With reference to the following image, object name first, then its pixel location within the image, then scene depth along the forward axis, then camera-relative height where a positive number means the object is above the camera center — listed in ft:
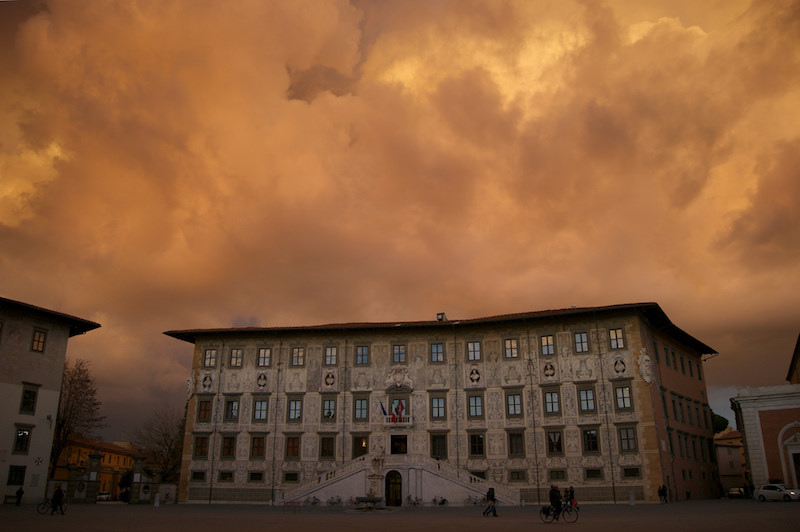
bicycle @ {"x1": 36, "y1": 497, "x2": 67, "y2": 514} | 101.03 -7.41
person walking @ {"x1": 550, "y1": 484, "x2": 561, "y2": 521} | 76.43 -5.39
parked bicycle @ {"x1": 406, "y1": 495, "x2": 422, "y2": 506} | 125.18 -8.64
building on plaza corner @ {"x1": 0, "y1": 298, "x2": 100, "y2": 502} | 126.31 +14.72
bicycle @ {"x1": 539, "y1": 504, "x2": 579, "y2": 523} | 76.89 -7.18
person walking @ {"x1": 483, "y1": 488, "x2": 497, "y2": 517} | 91.31 -6.60
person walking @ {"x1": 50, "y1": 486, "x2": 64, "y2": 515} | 94.58 -5.59
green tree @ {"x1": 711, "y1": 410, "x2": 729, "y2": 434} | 241.76 +12.03
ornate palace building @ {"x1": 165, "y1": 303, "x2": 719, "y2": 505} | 126.52 +10.25
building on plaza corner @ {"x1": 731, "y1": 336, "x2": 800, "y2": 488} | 139.74 +4.92
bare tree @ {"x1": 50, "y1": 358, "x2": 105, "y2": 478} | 183.62 +15.77
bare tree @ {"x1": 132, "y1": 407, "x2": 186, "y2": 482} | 224.12 +6.36
